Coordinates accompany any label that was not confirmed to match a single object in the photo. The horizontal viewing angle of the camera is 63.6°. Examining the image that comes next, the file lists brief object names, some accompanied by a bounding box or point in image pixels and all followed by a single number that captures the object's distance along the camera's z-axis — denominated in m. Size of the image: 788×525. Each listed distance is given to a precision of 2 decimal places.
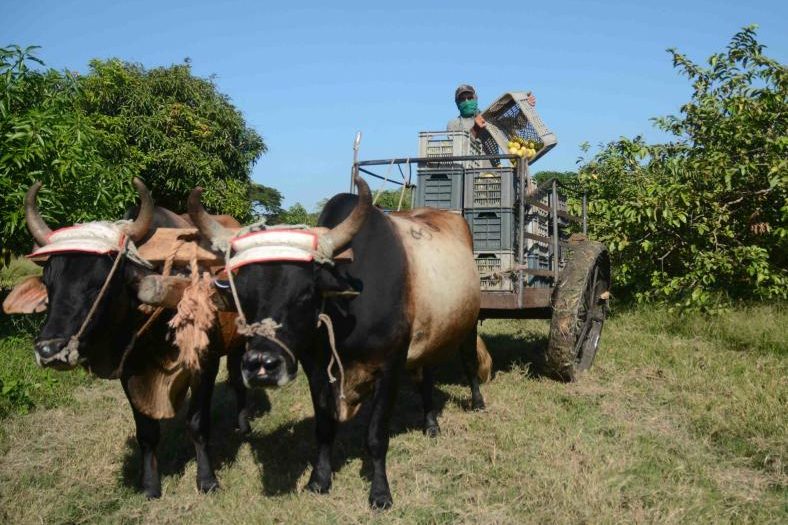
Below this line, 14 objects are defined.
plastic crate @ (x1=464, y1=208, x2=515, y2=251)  6.28
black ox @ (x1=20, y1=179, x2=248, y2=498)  3.41
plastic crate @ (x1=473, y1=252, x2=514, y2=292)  6.24
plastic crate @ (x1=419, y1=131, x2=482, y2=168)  7.09
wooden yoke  3.58
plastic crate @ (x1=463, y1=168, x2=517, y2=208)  6.27
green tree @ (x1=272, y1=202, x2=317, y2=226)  27.22
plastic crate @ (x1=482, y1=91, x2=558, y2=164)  8.62
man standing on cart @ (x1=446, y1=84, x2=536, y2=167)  8.49
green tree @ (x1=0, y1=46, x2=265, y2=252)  7.27
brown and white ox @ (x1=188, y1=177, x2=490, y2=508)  3.31
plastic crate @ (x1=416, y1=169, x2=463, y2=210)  6.57
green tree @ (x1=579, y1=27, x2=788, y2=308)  7.82
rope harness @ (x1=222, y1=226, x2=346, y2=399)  3.21
